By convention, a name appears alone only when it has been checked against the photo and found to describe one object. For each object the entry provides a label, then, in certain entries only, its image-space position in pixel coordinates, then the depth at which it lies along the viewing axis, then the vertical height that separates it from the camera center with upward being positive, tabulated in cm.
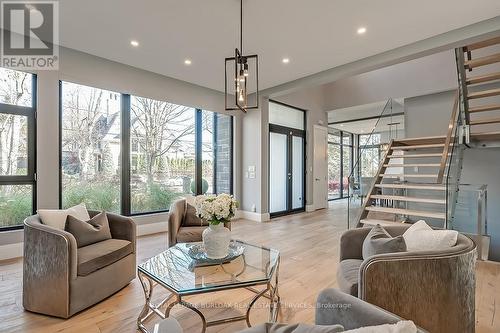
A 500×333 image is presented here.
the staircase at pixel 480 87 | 379 +140
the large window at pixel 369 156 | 625 +31
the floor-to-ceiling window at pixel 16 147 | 353 +33
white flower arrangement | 221 -34
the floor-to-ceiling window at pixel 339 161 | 1070 +35
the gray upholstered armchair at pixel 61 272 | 215 -92
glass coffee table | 182 -83
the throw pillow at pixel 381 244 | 176 -54
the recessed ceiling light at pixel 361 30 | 333 +184
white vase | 228 -65
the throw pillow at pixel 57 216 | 253 -48
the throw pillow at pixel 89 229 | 260 -63
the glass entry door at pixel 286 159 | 667 +28
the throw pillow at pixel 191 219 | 364 -72
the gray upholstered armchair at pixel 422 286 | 159 -74
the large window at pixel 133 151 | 417 +35
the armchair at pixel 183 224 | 328 -77
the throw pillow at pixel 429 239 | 180 -52
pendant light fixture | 263 +175
